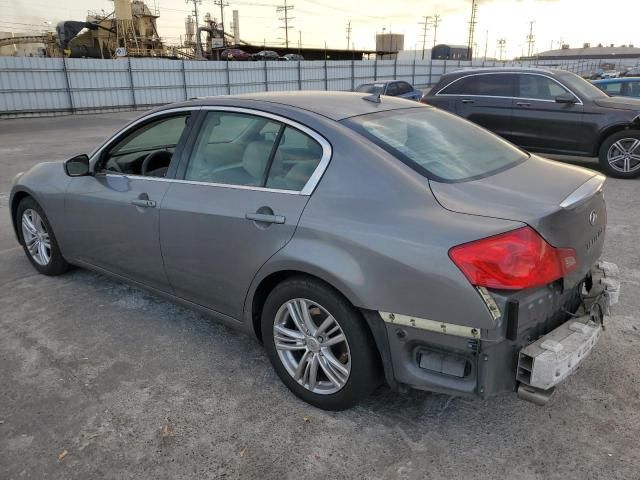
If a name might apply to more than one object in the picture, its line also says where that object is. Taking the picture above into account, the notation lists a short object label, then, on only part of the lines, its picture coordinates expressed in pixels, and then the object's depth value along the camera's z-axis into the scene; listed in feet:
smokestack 207.78
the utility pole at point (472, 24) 230.48
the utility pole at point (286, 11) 245.28
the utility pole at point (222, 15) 169.80
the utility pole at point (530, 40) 369.71
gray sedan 6.96
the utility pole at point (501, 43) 378.73
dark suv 26.08
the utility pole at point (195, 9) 181.22
